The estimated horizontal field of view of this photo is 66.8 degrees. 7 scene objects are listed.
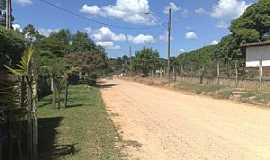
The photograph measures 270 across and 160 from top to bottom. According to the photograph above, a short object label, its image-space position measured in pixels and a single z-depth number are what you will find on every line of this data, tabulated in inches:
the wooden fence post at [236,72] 641.3
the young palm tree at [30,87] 153.1
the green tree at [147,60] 1583.3
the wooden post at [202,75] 805.3
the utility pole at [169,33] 953.2
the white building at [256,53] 789.0
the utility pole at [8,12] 455.1
